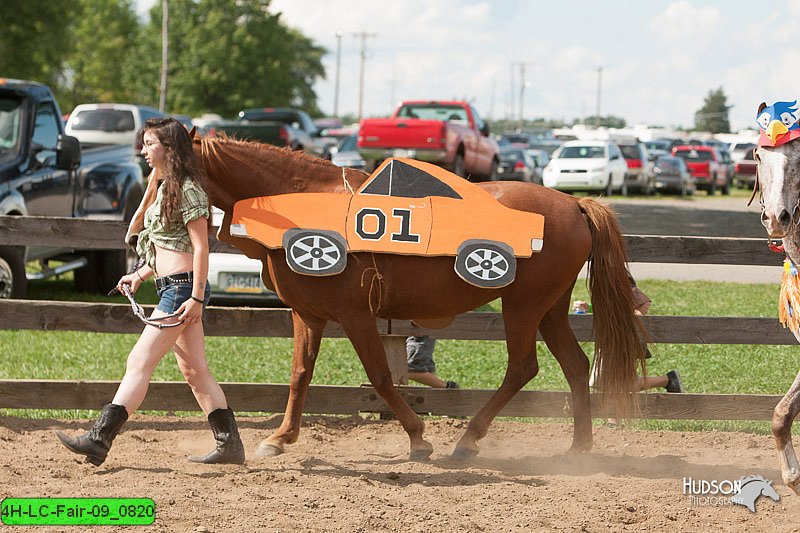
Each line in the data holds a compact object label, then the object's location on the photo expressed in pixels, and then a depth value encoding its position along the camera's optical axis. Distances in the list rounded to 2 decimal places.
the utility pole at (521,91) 123.53
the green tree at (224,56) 72.94
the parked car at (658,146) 58.34
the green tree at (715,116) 108.94
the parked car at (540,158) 44.56
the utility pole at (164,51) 49.78
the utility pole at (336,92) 112.19
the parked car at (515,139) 63.66
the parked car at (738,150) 58.86
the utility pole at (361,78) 95.44
